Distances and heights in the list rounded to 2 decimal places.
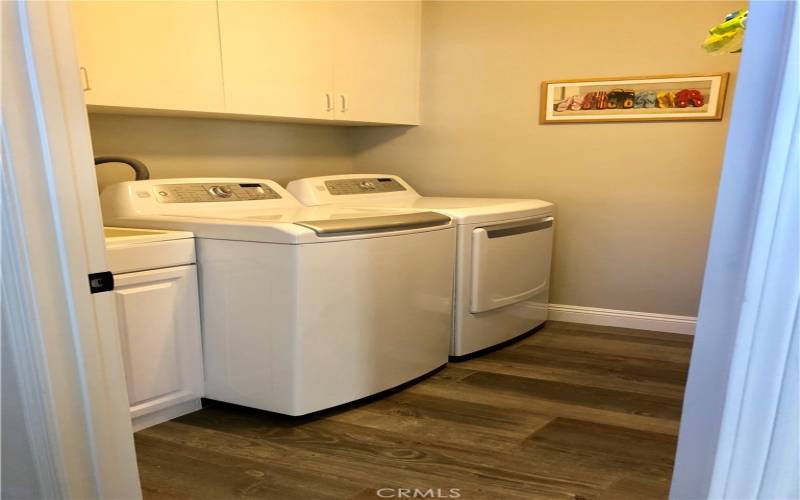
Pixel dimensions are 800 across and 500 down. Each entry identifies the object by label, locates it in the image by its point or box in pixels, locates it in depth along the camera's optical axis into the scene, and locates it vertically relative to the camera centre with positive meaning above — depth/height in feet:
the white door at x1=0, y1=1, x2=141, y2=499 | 2.59 -0.63
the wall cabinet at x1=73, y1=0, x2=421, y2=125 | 5.96 +1.16
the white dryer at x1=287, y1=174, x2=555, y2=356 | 7.90 -1.69
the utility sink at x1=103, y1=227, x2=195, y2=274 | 5.54 -1.16
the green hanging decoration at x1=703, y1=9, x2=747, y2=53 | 4.02 +0.87
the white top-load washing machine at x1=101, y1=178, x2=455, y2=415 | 5.89 -1.75
